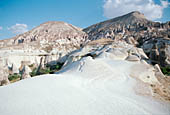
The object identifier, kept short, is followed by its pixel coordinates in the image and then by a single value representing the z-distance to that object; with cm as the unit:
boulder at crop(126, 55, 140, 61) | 1670
